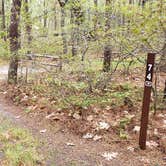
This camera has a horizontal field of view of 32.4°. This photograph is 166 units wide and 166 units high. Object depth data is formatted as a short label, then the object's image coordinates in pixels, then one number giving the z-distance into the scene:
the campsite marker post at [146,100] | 4.15
